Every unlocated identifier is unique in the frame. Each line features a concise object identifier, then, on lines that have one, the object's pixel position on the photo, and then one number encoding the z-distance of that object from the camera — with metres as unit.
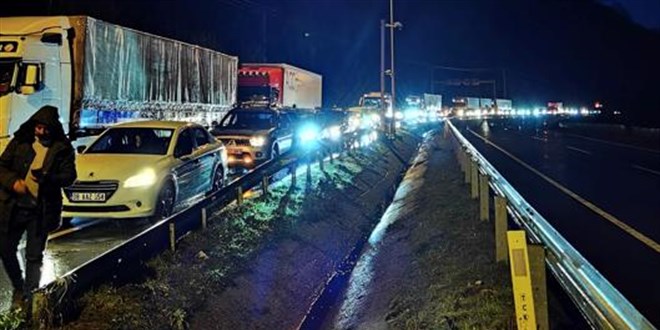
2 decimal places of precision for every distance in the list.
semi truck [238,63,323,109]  29.19
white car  9.81
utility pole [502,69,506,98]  118.69
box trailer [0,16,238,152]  14.17
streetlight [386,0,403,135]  34.56
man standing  5.75
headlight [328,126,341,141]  21.13
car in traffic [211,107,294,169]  17.41
